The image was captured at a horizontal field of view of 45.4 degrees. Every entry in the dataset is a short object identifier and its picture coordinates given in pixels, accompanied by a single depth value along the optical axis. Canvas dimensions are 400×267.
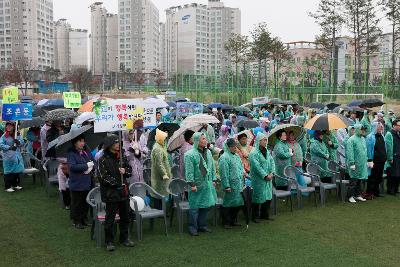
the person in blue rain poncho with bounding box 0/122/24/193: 10.85
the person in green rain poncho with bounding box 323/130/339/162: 10.58
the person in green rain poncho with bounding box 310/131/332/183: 10.34
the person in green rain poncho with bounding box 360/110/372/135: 13.54
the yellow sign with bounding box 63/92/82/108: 15.34
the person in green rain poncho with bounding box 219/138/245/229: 7.93
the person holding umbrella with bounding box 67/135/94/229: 7.86
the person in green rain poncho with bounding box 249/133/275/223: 8.30
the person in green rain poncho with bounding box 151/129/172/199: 8.34
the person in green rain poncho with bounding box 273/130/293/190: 9.61
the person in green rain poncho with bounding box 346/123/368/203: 9.91
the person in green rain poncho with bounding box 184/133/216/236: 7.68
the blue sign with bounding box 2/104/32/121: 10.77
